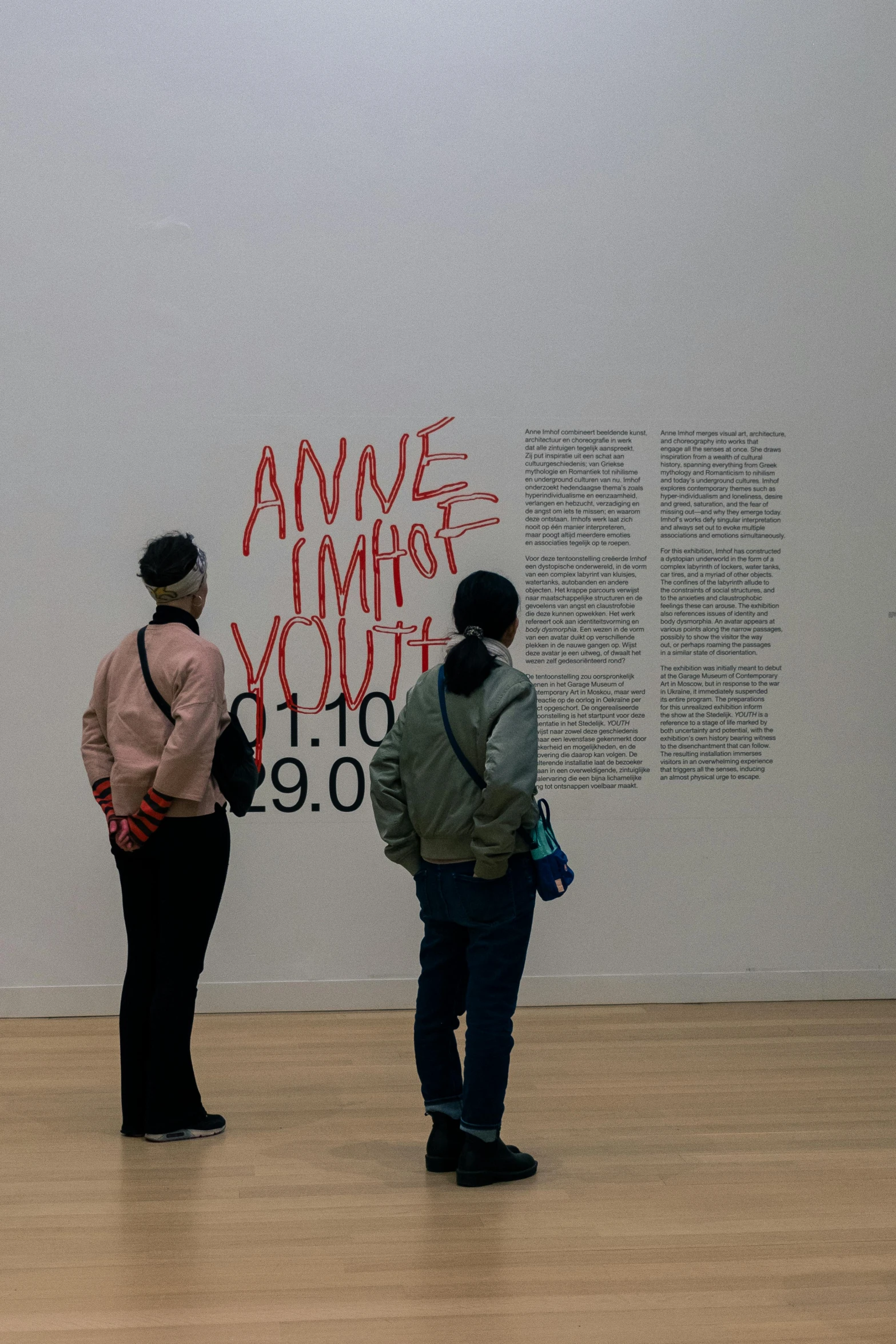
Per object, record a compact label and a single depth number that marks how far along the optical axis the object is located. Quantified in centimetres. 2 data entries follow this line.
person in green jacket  311
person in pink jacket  349
